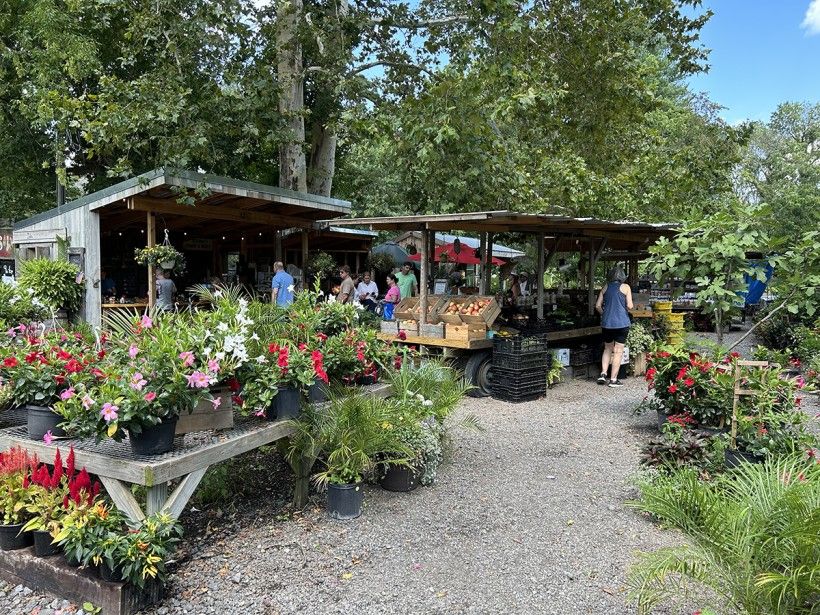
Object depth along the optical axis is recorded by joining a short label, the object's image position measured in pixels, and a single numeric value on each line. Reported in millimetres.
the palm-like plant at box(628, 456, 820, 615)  2254
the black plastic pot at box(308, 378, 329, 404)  4312
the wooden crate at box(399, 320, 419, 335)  8242
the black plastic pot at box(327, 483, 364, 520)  3859
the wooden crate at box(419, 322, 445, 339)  7938
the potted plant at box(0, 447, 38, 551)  3064
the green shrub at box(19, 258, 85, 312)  8711
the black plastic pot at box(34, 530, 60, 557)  2978
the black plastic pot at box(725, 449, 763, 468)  4234
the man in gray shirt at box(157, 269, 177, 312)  9953
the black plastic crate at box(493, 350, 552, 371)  7543
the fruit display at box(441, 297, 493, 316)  7895
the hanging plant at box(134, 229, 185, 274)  8930
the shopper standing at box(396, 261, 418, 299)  10438
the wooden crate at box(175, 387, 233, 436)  3462
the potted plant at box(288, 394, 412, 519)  3846
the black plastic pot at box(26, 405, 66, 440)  3410
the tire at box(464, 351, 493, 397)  7875
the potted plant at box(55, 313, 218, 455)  2887
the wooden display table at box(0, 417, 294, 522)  2961
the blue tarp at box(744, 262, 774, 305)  14555
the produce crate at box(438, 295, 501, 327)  7723
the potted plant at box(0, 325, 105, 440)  3348
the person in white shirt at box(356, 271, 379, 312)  11898
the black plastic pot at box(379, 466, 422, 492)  4328
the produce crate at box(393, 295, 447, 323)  8241
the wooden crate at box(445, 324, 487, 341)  7684
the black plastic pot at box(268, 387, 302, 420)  3922
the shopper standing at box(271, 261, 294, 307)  9516
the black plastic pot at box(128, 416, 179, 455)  3053
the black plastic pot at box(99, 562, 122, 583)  2752
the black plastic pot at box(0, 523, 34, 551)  3076
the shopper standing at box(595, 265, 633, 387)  8297
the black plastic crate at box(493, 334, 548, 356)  7523
